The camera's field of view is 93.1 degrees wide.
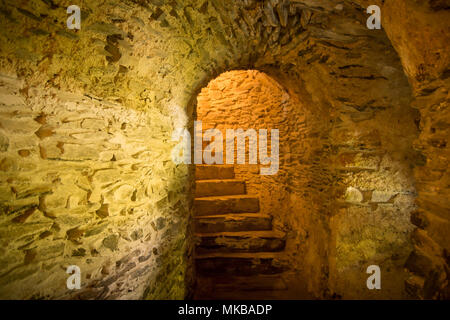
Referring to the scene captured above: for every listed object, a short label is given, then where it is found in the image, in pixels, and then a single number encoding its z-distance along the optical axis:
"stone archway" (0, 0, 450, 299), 1.03
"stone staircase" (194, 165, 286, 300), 3.12
